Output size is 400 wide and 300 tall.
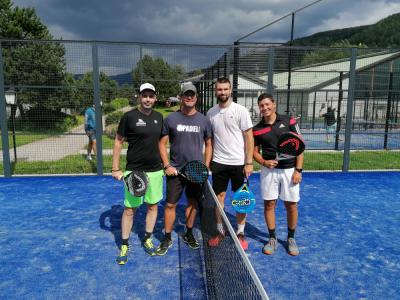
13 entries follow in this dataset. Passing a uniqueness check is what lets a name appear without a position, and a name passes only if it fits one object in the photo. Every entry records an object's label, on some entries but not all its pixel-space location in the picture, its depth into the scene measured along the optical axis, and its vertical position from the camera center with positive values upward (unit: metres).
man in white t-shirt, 4.11 -0.42
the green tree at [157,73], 8.14 +0.87
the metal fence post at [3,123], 7.93 -0.45
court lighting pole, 10.04 +2.83
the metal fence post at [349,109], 8.85 +0.00
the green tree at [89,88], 8.30 +0.43
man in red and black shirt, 4.10 -0.69
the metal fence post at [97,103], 8.00 +0.07
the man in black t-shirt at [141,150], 3.91 -0.52
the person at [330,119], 13.99 -0.43
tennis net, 2.23 -1.34
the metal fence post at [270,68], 8.47 +1.02
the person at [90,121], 9.36 -0.43
